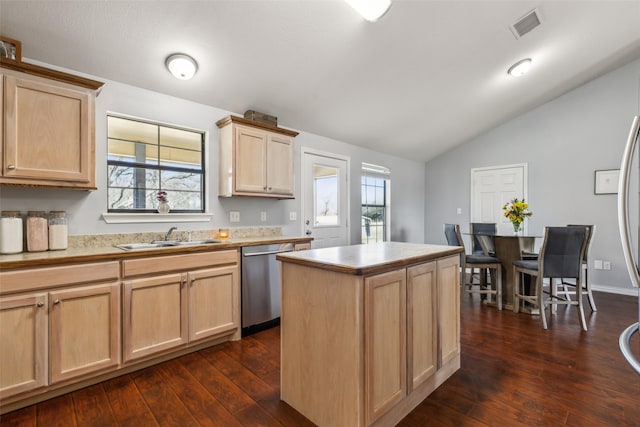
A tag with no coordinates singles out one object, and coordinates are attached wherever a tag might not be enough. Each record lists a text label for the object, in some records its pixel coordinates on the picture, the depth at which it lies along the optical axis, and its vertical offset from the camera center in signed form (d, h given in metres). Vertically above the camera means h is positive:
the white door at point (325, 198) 4.18 +0.22
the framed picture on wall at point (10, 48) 1.99 +1.09
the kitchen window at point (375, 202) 5.17 +0.20
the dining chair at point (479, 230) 4.54 -0.26
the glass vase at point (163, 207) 2.87 +0.07
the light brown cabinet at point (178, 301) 2.21 -0.69
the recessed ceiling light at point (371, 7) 2.30 +1.57
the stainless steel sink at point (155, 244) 2.42 -0.26
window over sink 2.74 +0.47
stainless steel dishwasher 2.88 -0.71
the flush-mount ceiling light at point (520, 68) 3.71 +1.79
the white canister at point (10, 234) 2.01 -0.12
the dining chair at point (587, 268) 3.22 -0.61
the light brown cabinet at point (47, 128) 1.95 +0.59
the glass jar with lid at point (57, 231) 2.22 -0.12
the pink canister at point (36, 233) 2.13 -0.13
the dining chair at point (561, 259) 3.07 -0.47
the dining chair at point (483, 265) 3.68 -0.63
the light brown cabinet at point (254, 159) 3.12 +0.59
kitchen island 1.50 -0.65
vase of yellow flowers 3.84 +0.00
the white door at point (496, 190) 5.28 +0.40
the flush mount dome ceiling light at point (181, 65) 2.53 +1.24
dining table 3.68 -0.49
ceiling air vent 2.99 +1.89
